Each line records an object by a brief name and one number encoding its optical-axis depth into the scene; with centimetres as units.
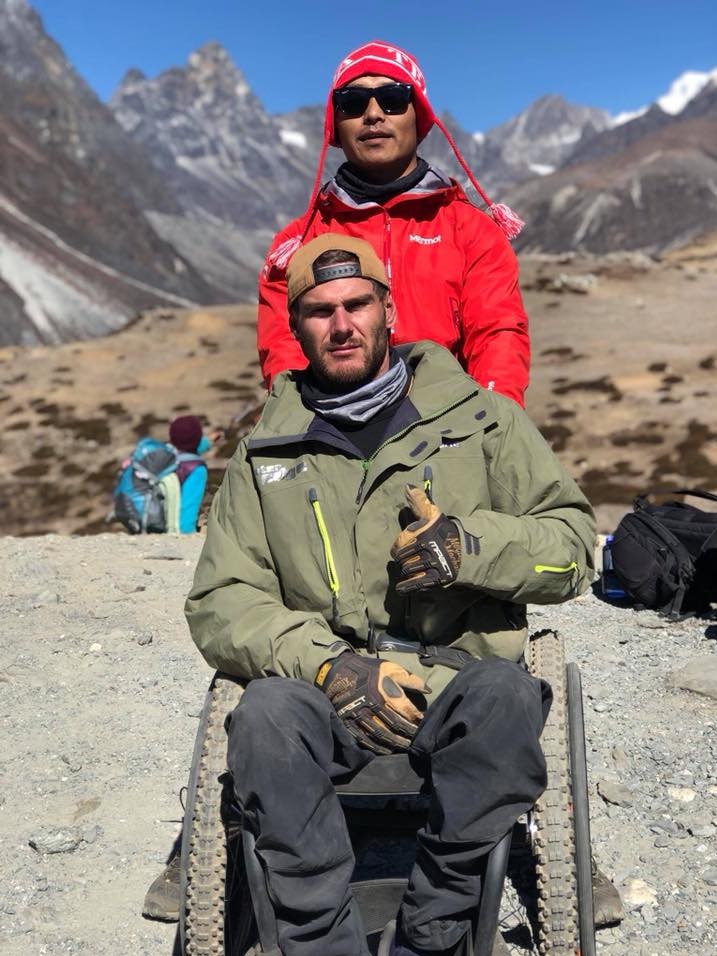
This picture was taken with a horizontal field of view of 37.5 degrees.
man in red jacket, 453
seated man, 304
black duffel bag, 756
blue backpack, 1070
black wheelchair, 311
